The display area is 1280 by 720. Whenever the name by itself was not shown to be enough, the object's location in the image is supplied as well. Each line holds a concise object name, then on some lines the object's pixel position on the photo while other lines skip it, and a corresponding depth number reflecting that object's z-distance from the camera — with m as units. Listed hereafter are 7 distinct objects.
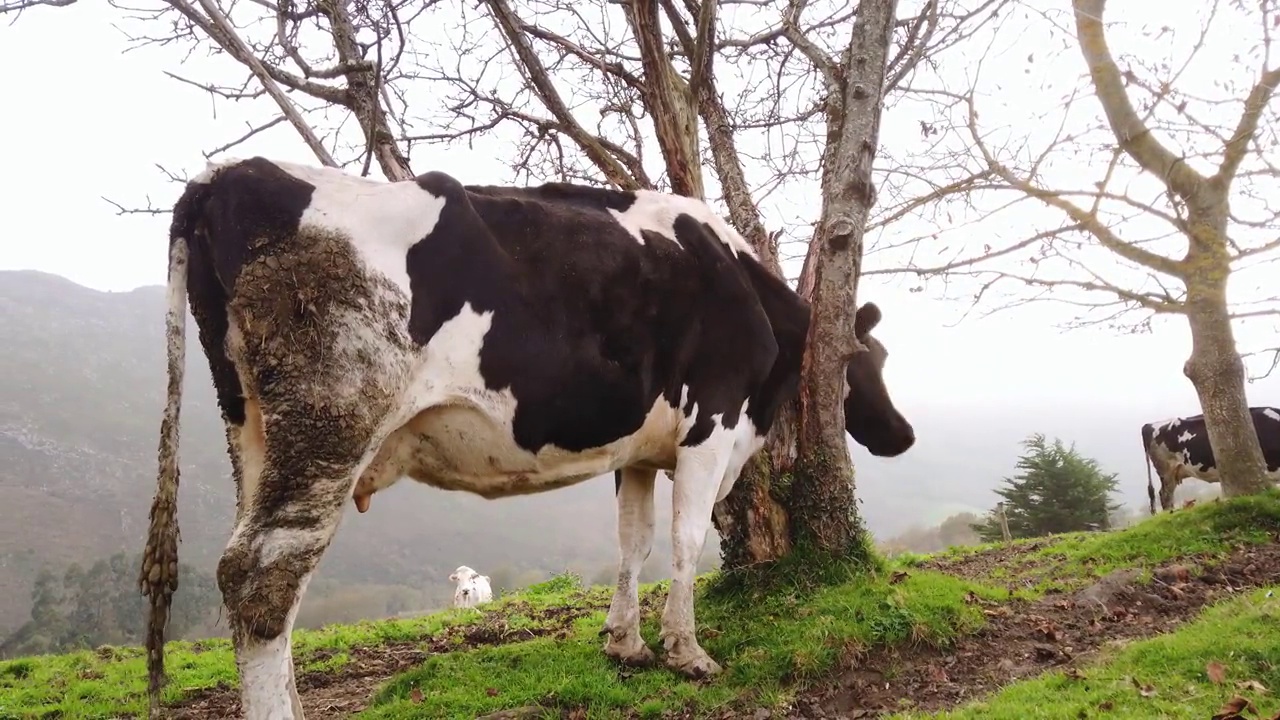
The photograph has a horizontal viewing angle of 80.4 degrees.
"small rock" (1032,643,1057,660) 4.79
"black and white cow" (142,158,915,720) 3.57
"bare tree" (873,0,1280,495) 8.32
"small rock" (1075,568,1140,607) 5.86
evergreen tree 23.56
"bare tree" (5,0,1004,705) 6.18
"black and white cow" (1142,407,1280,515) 17.34
